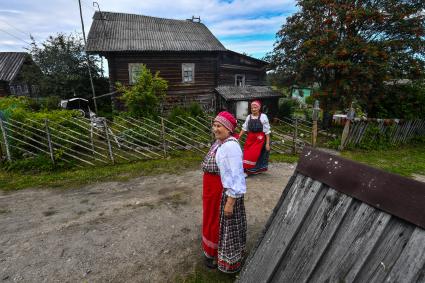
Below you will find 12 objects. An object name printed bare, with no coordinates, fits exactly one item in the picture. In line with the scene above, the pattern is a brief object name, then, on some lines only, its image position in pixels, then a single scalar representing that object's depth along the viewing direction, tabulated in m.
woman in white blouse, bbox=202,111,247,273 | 2.41
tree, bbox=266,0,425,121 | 10.55
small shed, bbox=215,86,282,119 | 15.17
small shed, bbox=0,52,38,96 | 20.27
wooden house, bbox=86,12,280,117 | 13.93
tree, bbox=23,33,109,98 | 17.91
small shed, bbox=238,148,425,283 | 1.10
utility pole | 13.99
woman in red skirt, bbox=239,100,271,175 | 5.29
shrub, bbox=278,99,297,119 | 16.80
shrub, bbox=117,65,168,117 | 10.42
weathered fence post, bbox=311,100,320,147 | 8.16
